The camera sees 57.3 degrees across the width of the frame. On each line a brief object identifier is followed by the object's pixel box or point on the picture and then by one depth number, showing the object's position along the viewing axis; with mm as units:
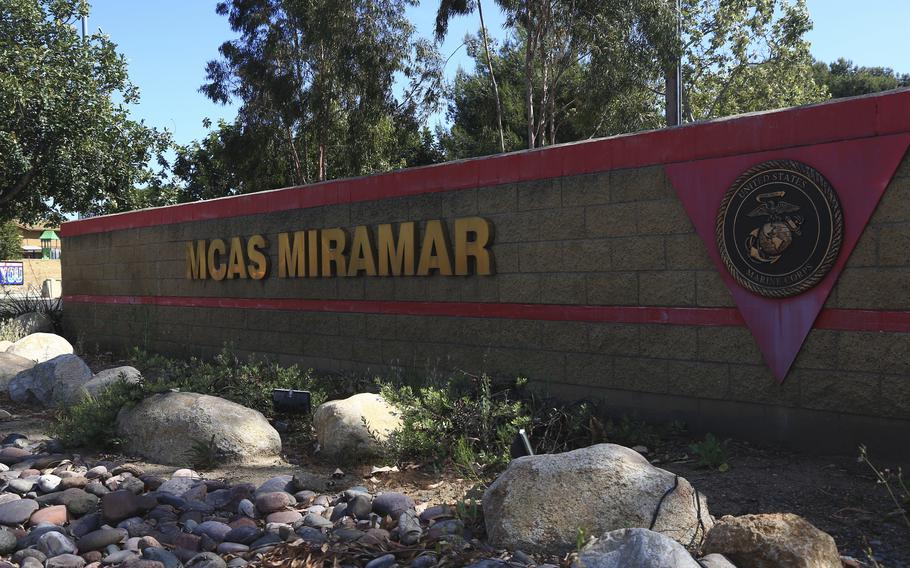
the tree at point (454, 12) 26984
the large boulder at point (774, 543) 3646
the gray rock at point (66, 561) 4594
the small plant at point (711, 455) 5836
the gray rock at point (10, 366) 10627
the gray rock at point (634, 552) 3410
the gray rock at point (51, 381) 9492
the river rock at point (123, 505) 5242
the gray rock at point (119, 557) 4633
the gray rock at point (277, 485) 5582
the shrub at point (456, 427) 6160
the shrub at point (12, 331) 14810
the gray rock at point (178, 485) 5695
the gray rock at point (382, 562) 4121
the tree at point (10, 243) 52062
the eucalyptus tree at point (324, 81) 27453
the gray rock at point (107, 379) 8625
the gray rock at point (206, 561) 4383
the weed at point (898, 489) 4633
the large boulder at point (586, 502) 4121
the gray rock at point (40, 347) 12406
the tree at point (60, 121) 17031
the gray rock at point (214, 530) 4891
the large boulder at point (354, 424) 6496
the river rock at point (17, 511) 5273
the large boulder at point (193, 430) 6750
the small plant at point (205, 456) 6586
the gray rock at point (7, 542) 4834
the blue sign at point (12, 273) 43650
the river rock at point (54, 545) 4770
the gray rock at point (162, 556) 4500
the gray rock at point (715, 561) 3635
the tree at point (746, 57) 29016
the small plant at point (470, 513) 4629
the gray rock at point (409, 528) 4438
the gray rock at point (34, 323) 15784
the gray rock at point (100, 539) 4838
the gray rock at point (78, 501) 5457
